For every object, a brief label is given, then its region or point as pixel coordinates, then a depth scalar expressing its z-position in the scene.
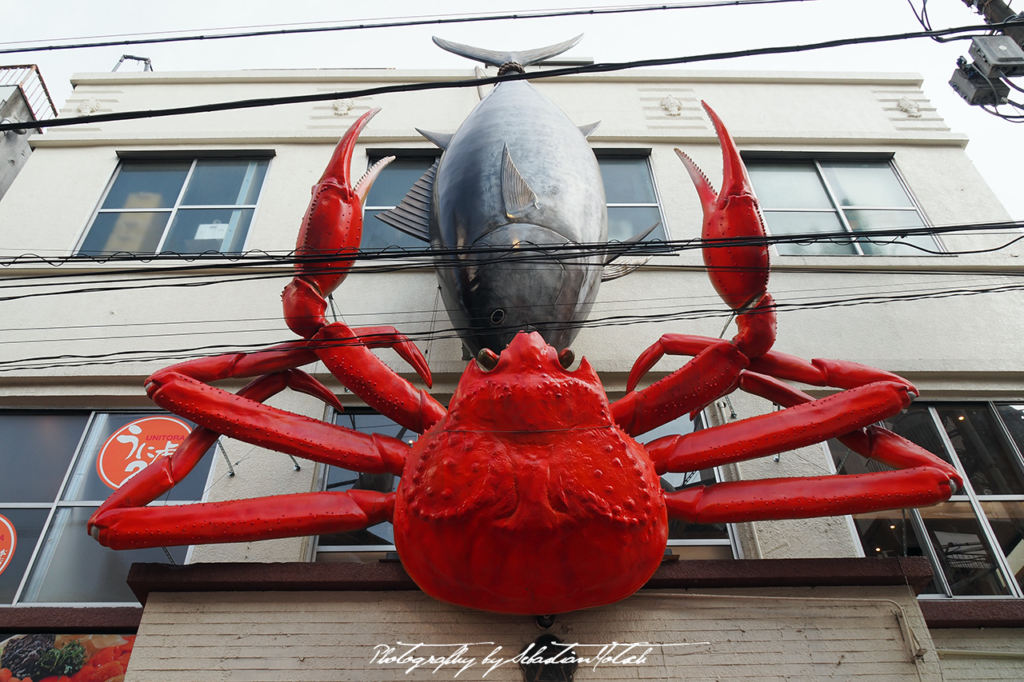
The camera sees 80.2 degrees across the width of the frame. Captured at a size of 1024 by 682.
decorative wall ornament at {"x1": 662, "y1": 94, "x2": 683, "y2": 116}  9.38
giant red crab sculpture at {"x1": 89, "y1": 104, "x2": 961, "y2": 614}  3.23
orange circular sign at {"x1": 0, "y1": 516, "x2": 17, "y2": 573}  5.44
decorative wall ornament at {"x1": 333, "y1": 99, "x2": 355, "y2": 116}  9.45
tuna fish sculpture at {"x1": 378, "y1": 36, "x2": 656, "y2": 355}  4.57
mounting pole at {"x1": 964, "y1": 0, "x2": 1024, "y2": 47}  6.66
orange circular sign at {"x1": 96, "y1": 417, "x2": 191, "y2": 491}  5.90
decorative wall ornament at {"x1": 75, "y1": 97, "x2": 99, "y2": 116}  9.22
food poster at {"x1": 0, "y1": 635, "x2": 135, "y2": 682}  4.67
